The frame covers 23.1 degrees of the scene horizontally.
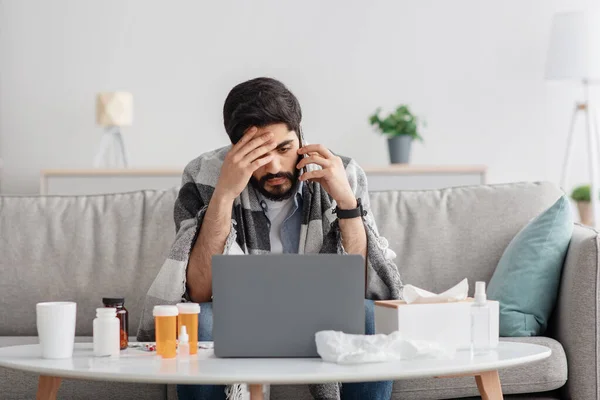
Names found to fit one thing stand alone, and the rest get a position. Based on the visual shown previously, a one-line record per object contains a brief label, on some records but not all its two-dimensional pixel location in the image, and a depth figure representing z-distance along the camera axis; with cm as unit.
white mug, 336
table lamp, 788
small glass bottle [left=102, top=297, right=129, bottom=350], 349
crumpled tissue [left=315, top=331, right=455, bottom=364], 314
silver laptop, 321
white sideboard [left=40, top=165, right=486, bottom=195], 735
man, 399
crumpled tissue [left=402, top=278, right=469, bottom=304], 337
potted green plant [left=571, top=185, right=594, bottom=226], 789
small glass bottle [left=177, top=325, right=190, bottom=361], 338
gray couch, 477
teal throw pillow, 437
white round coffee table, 301
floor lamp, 747
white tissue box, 332
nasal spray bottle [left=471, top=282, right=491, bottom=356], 335
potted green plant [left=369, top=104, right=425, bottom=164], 764
